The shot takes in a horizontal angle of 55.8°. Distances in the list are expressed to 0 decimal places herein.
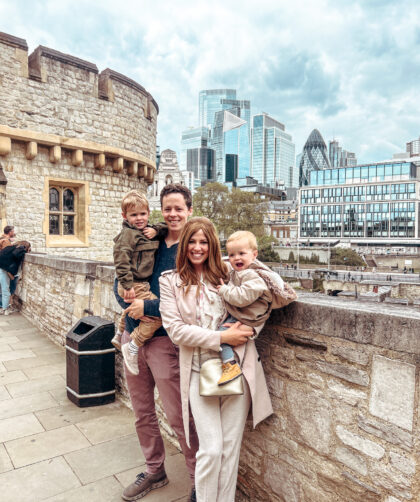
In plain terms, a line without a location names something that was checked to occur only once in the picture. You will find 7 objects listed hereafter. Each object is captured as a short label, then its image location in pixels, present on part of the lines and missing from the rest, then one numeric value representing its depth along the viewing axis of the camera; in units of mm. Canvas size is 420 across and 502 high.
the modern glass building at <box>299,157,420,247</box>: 91875
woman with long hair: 1977
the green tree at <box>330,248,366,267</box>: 72062
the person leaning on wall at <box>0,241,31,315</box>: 8445
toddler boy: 2344
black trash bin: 3949
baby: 1953
